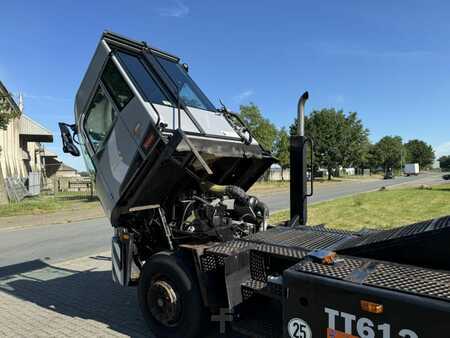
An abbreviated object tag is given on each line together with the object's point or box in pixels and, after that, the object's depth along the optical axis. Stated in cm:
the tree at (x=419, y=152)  13325
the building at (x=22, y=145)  3070
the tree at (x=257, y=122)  3852
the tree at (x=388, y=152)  9262
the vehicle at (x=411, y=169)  9106
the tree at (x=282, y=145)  4531
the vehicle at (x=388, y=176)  7081
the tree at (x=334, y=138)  5256
